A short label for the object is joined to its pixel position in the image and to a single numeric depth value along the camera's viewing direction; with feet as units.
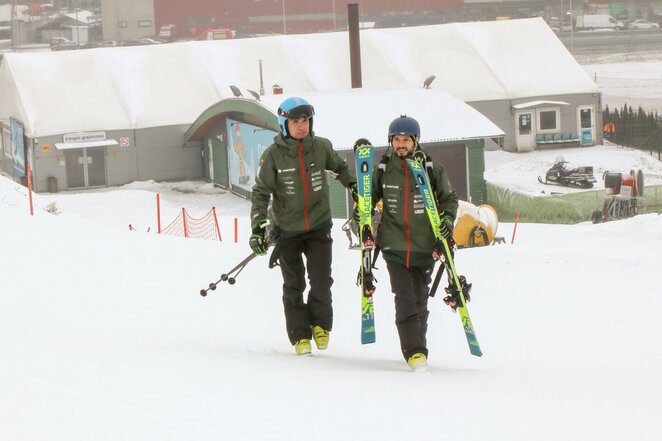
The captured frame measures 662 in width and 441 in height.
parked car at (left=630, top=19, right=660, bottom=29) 331.98
